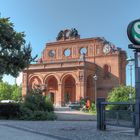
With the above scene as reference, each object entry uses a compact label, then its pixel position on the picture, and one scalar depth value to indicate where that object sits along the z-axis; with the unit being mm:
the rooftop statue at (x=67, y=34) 49915
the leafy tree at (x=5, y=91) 57925
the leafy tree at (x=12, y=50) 20443
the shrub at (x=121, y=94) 23905
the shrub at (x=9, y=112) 17493
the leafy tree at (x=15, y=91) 54952
